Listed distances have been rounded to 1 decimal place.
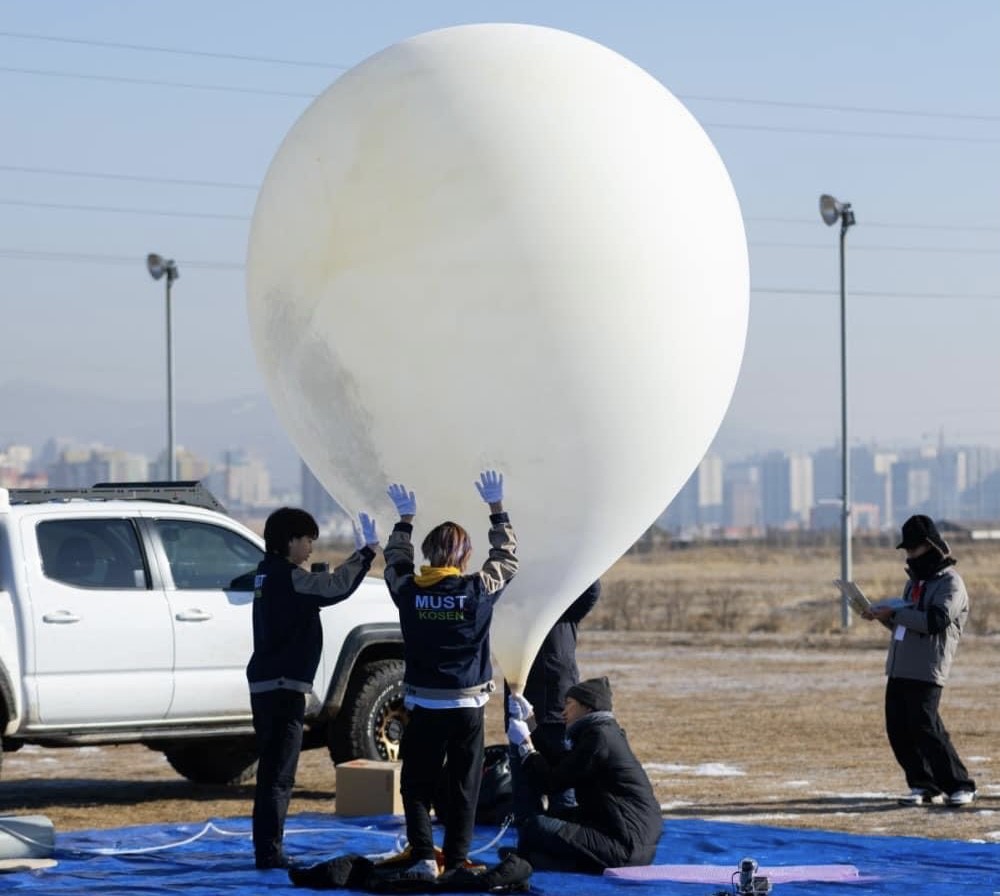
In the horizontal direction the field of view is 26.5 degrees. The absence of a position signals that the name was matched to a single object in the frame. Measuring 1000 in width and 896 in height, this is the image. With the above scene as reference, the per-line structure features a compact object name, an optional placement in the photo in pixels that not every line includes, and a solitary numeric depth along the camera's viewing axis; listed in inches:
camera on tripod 374.0
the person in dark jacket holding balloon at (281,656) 424.2
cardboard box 520.1
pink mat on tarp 416.8
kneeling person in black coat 418.0
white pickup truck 534.9
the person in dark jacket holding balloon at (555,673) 470.9
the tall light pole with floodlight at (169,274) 1455.5
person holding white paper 535.5
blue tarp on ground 412.5
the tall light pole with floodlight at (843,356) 1320.1
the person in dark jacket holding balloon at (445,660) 390.3
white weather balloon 379.2
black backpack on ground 490.0
